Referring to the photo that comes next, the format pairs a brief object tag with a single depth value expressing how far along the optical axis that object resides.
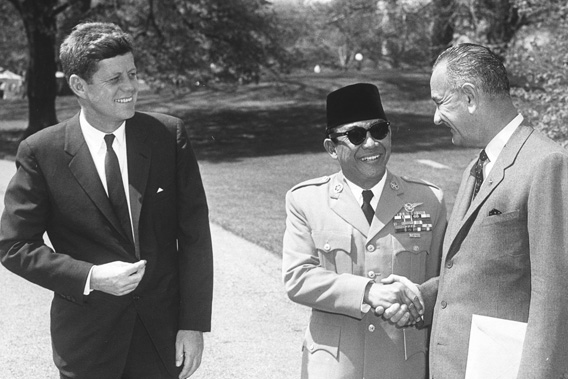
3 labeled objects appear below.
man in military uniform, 3.40
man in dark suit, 3.26
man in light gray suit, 2.66
